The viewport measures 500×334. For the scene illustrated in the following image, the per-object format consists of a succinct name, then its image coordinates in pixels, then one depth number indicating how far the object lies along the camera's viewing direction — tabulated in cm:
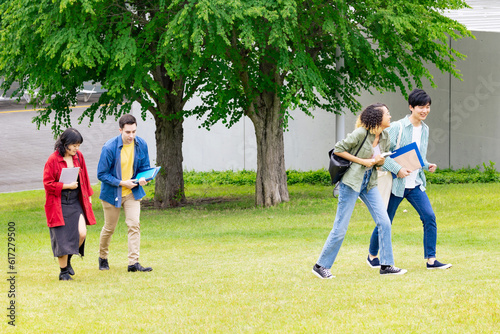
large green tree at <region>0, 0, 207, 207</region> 2408
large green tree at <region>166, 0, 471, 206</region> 2379
